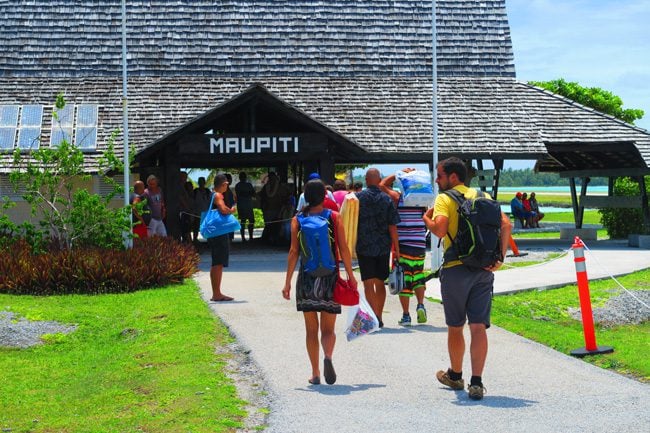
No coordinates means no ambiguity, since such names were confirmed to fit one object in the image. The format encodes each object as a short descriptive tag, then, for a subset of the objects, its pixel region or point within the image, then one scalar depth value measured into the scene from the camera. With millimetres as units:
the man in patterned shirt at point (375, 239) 12062
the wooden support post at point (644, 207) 27344
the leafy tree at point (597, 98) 47594
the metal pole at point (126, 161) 19391
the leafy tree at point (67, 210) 18141
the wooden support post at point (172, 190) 23250
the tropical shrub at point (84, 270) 16703
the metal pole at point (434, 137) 19766
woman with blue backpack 9000
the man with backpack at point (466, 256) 8320
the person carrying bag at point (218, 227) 14773
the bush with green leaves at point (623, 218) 32781
